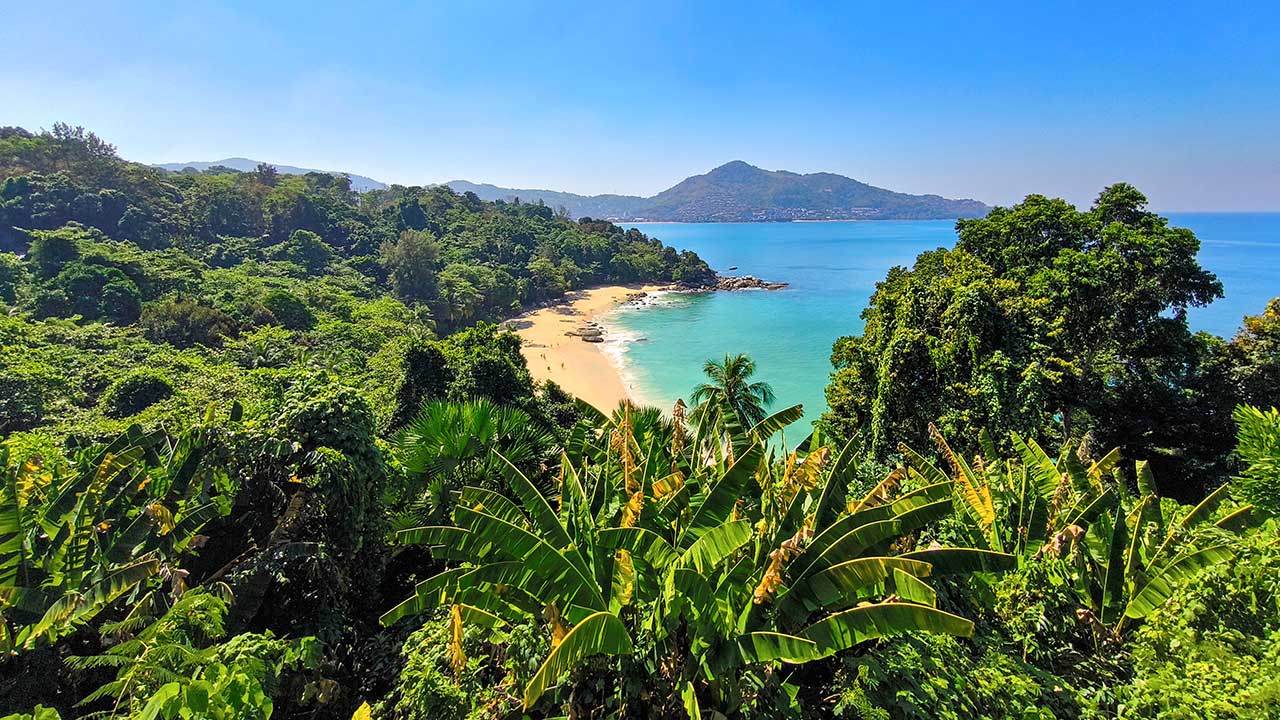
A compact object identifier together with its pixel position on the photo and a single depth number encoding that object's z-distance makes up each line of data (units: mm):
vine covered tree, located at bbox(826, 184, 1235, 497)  13211
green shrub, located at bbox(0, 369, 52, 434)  16109
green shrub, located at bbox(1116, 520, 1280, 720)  3594
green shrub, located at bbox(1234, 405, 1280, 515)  5512
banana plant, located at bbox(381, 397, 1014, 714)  3904
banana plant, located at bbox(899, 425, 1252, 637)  5242
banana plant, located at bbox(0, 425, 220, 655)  5086
